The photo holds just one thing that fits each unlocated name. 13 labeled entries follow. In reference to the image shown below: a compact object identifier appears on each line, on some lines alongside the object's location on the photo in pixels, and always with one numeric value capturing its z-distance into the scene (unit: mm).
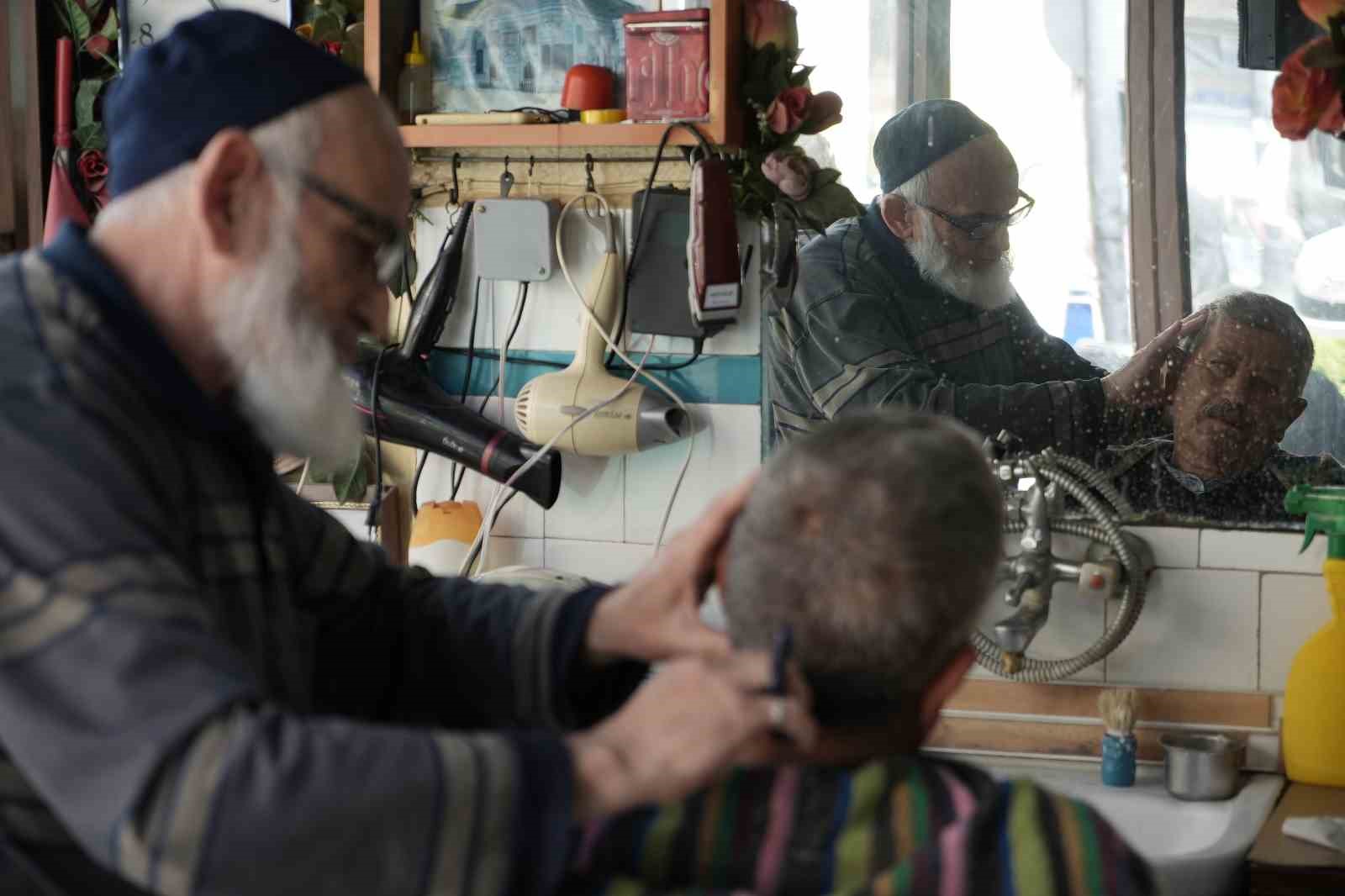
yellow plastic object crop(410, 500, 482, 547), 2268
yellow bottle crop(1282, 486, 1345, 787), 1905
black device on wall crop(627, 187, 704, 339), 2176
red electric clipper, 2059
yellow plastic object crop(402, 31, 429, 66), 2229
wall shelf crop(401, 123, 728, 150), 2107
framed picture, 2207
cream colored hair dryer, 2191
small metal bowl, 1932
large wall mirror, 1924
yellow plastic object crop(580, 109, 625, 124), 2156
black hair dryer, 2213
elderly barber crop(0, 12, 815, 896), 933
